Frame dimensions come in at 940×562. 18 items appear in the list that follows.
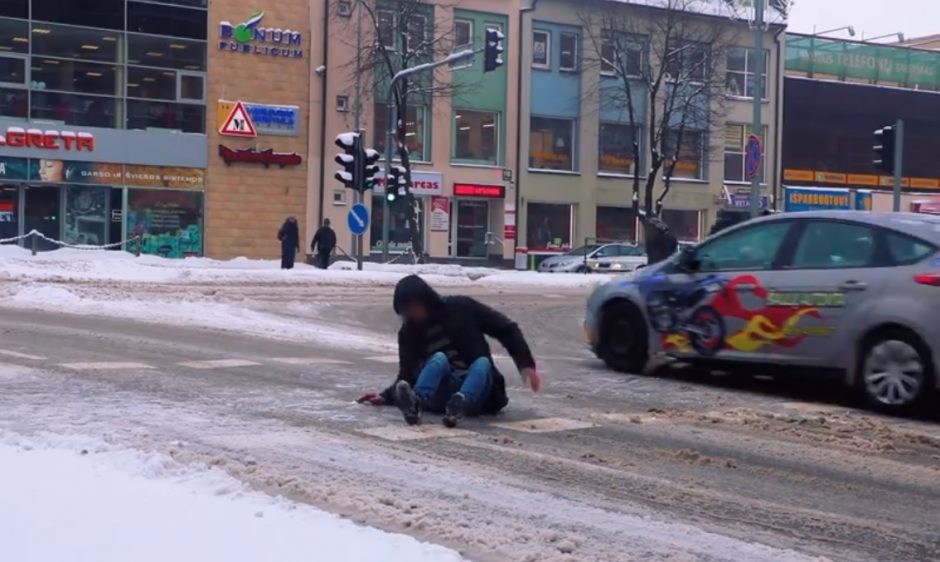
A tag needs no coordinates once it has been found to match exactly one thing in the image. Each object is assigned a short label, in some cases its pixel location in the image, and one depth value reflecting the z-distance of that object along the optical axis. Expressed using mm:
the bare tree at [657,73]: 47875
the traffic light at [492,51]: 29844
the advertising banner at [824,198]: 53250
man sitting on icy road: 9344
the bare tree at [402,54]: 42656
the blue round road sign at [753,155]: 23109
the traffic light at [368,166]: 31188
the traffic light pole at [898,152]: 18422
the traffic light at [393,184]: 33062
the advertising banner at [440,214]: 45938
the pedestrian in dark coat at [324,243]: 33938
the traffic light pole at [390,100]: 31888
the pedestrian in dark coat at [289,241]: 32844
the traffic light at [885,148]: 19375
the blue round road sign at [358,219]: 30141
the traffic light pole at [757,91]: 24062
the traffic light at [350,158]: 31062
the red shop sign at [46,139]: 38688
